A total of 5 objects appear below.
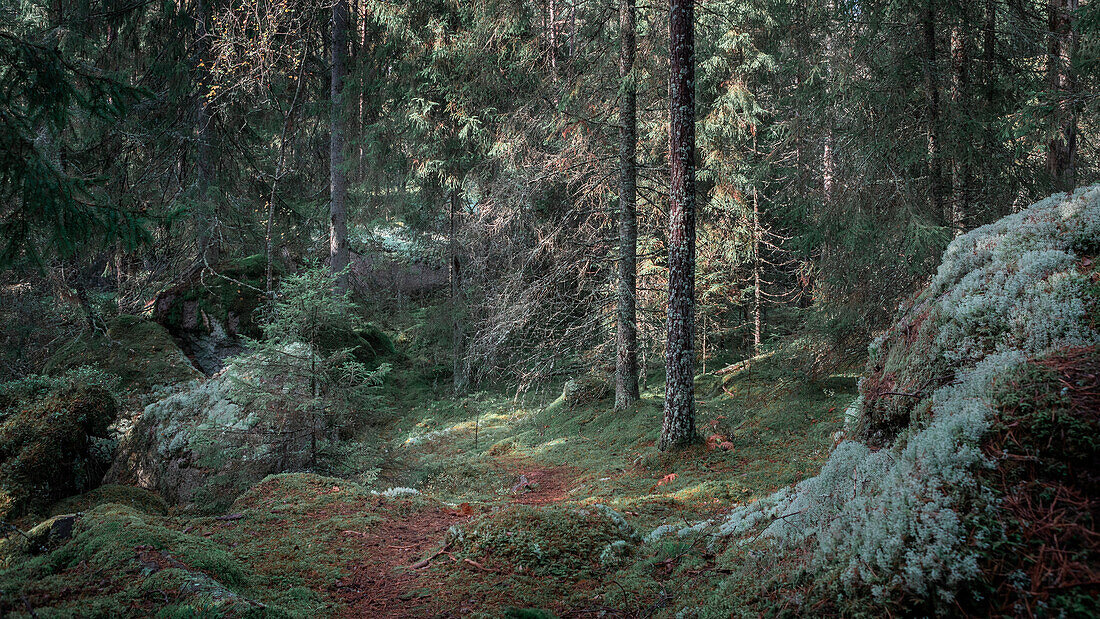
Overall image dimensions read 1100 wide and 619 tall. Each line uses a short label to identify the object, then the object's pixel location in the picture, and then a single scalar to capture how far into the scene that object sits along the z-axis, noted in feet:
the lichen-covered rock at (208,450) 24.90
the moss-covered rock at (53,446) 19.74
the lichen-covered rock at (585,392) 41.60
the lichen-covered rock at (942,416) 7.00
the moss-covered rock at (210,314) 43.45
